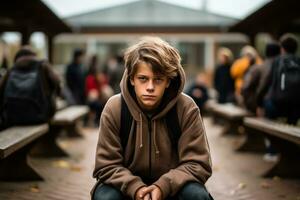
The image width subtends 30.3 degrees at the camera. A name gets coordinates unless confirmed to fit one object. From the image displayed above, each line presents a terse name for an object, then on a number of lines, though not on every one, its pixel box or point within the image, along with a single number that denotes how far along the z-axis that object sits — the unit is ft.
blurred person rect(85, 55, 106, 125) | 46.26
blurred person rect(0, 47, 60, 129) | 23.30
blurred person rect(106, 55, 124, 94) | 45.05
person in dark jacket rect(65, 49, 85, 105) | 43.50
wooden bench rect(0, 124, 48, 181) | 22.09
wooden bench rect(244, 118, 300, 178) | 23.32
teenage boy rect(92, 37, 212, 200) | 11.11
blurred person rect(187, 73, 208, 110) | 46.29
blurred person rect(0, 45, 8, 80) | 31.63
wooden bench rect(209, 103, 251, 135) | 32.04
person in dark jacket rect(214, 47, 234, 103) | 46.03
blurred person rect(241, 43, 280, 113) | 27.66
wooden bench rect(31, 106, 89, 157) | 27.94
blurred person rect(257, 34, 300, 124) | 23.79
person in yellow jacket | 35.27
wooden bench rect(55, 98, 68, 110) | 36.10
